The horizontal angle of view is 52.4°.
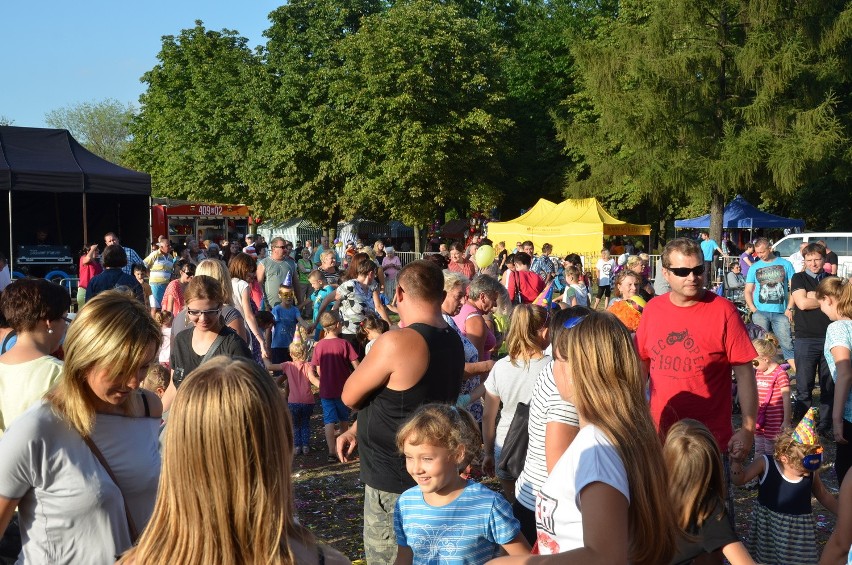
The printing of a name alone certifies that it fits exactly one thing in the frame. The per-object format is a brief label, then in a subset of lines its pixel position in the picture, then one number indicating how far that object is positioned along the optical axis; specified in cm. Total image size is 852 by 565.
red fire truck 3152
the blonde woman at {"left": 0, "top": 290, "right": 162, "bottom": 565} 258
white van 2306
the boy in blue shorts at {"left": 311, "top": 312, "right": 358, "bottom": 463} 809
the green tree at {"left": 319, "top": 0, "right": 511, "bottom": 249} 3581
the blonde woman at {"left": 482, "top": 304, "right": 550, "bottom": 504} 499
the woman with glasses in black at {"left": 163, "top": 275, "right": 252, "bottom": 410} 500
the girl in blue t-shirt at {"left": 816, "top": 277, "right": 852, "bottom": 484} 569
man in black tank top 377
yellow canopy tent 2845
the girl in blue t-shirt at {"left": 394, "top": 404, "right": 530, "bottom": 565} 314
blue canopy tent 3284
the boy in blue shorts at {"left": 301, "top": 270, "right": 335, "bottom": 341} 1047
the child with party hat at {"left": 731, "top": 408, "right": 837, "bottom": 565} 481
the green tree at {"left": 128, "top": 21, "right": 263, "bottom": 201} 4306
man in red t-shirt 448
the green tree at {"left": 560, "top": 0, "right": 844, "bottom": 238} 2875
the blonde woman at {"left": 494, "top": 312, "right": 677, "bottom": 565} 229
